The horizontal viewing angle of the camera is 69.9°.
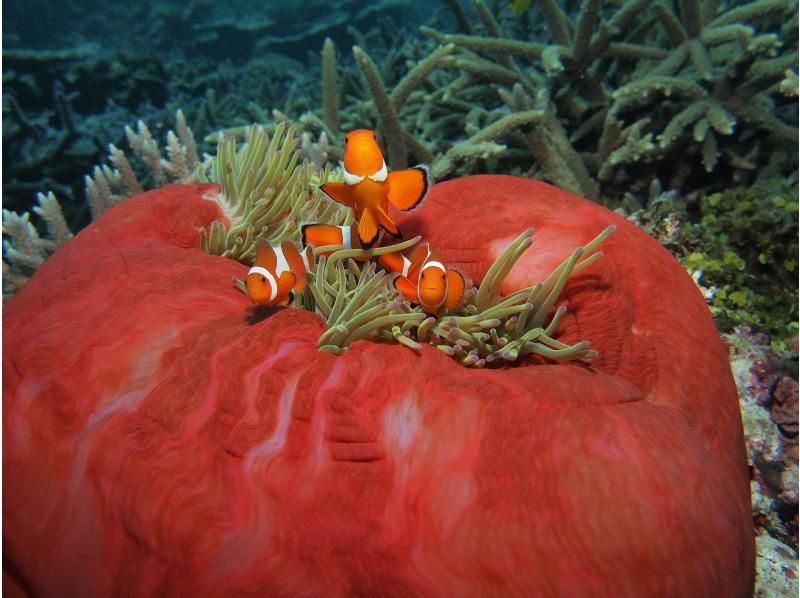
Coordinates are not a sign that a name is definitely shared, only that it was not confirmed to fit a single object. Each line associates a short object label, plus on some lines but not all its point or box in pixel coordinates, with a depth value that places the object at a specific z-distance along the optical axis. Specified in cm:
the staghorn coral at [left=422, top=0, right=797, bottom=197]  66
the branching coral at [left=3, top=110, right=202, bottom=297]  61
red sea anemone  22
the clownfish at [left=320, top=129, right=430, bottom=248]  33
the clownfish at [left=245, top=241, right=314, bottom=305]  28
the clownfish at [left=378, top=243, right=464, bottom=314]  29
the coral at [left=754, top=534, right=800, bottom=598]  35
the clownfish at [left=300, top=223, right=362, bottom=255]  35
